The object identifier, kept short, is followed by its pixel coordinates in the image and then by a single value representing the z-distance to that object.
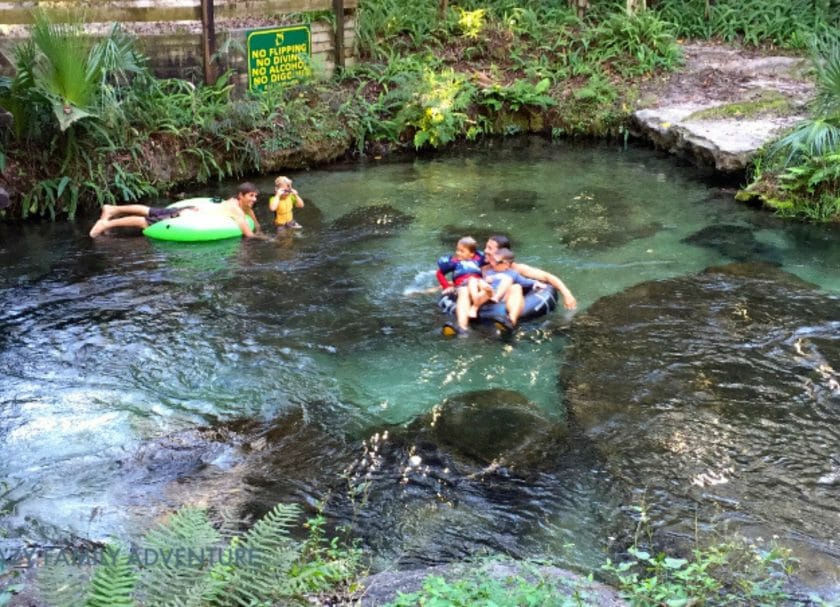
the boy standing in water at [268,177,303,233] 11.11
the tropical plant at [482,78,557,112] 15.66
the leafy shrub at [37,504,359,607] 3.59
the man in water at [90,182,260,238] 10.82
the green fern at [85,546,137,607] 3.47
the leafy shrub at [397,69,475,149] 14.72
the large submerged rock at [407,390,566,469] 6.49
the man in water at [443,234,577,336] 8.44
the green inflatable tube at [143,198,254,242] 10.80
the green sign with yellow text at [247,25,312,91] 13.94
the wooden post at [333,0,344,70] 14.94
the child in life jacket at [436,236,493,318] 8.49
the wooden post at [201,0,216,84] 13.23
